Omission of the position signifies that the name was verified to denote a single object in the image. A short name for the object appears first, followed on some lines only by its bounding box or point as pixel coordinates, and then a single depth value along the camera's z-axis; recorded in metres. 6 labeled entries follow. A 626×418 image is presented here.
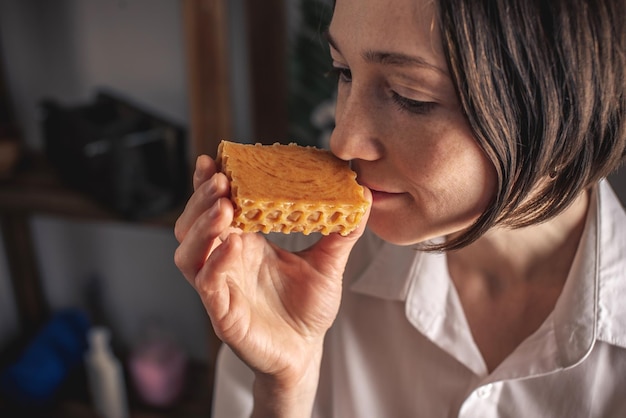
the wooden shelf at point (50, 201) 1.57
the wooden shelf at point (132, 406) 1.91
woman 0.68
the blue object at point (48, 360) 1.89
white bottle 1.83
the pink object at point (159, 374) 1.91
